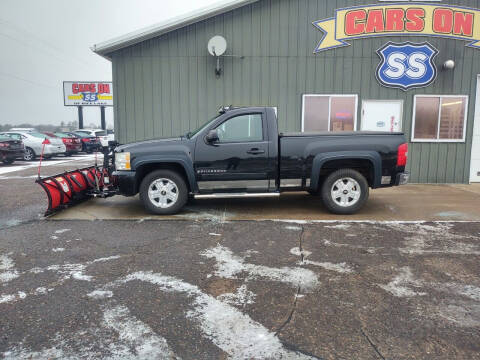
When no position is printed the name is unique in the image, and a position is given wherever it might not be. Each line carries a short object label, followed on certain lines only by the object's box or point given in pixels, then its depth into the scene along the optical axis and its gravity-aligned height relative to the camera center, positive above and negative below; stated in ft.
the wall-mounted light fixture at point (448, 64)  33.70 +7.05
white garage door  35.27 -0.49
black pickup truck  22.13 -1.23
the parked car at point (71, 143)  70.62 -0.66
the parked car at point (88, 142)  81.20 -0.49
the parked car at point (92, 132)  86.09 +1.73
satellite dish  33.04 +8.28
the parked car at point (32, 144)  61.36 -0.79
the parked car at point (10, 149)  53.72 -1.48
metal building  33.96 +6.33
